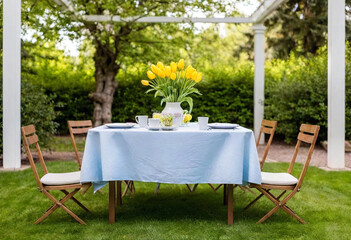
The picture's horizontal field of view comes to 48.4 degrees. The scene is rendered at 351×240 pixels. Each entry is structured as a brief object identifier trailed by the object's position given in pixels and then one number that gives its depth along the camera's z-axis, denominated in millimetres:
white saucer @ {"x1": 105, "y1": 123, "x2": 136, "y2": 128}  3619
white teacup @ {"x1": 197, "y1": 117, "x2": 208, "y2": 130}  3551
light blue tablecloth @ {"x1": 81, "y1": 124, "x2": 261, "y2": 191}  3289
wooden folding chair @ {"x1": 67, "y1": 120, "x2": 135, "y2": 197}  4321
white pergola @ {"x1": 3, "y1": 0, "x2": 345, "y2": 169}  5980
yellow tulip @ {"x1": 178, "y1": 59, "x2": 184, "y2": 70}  3667
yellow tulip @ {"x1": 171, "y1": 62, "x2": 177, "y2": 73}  3642
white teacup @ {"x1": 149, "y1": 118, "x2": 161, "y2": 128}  3447
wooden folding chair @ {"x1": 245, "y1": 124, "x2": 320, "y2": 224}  3415
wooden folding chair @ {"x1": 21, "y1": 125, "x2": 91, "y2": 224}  3396
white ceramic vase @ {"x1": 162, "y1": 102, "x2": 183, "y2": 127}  3707
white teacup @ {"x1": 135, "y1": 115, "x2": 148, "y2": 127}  3822
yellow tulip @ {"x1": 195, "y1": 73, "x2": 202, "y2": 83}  3735
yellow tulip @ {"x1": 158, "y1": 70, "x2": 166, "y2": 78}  3656
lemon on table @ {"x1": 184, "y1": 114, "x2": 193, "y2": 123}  4051
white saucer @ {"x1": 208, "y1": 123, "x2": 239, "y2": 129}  3537
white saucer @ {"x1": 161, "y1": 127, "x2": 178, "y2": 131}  3465
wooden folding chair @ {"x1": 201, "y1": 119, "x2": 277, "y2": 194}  3976
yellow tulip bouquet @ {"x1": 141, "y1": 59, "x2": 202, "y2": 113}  3697
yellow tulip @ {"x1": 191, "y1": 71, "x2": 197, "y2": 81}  3688
